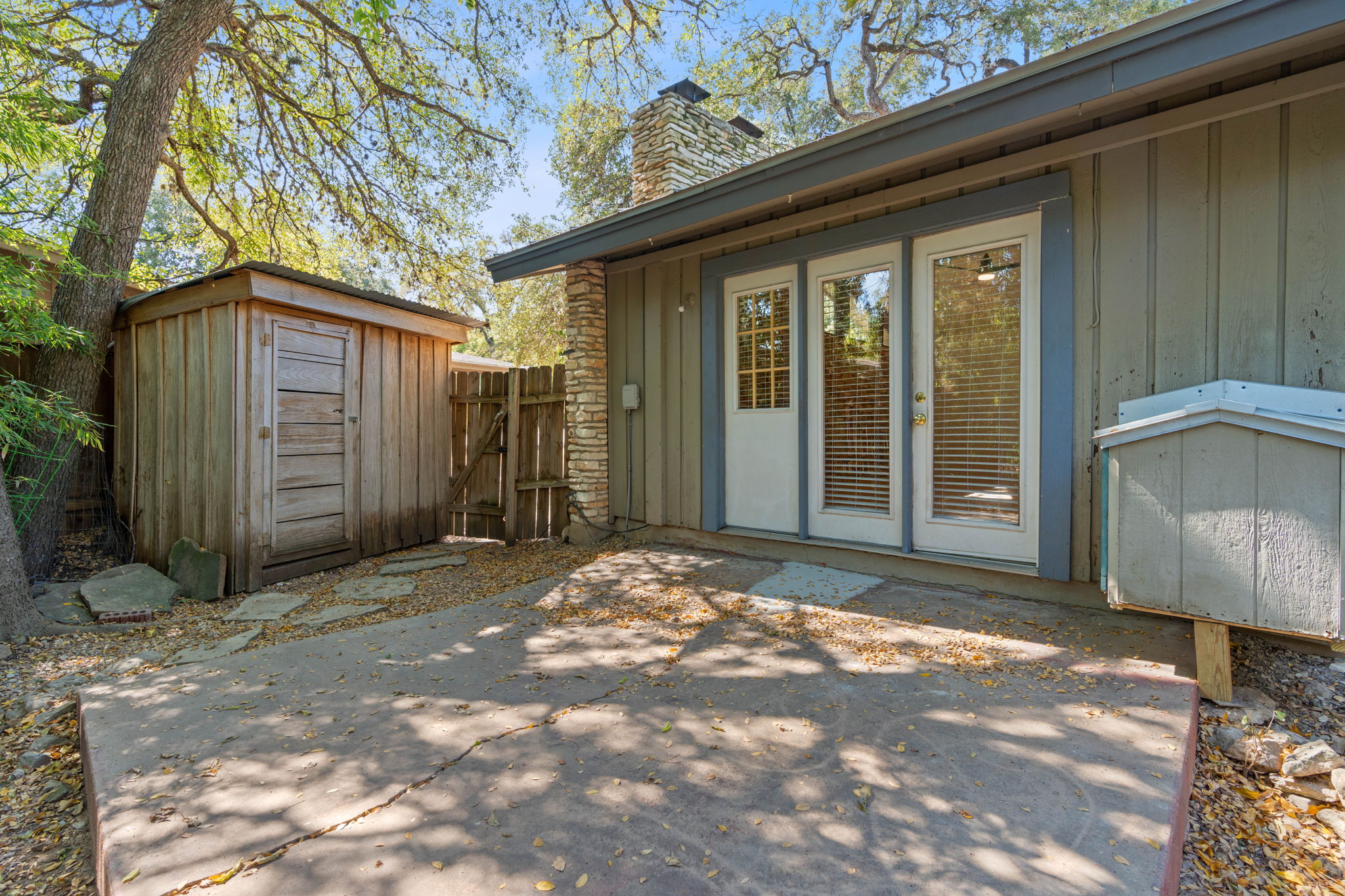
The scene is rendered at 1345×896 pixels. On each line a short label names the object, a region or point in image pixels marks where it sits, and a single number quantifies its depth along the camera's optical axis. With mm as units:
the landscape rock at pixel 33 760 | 2080
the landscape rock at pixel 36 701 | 2447
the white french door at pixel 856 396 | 3902
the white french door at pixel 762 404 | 4434
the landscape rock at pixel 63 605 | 3447
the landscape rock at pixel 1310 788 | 1726
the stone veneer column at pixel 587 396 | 5426
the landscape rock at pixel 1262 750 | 1875
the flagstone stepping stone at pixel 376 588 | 4047
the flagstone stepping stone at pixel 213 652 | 2900
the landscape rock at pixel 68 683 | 2641
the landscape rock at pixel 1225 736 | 1974
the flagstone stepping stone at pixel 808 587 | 3510
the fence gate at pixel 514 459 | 5805
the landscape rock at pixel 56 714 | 2361
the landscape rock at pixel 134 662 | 2807
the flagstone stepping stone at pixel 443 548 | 5293
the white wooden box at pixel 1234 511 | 1998
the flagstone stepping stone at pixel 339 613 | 3525
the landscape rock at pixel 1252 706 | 2078
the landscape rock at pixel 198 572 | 4074
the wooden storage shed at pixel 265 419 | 4176
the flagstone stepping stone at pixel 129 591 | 3633
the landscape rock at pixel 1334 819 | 1626
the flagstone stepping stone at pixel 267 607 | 3624
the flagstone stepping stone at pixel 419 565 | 4711
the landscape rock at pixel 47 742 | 2180
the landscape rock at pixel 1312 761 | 1762
